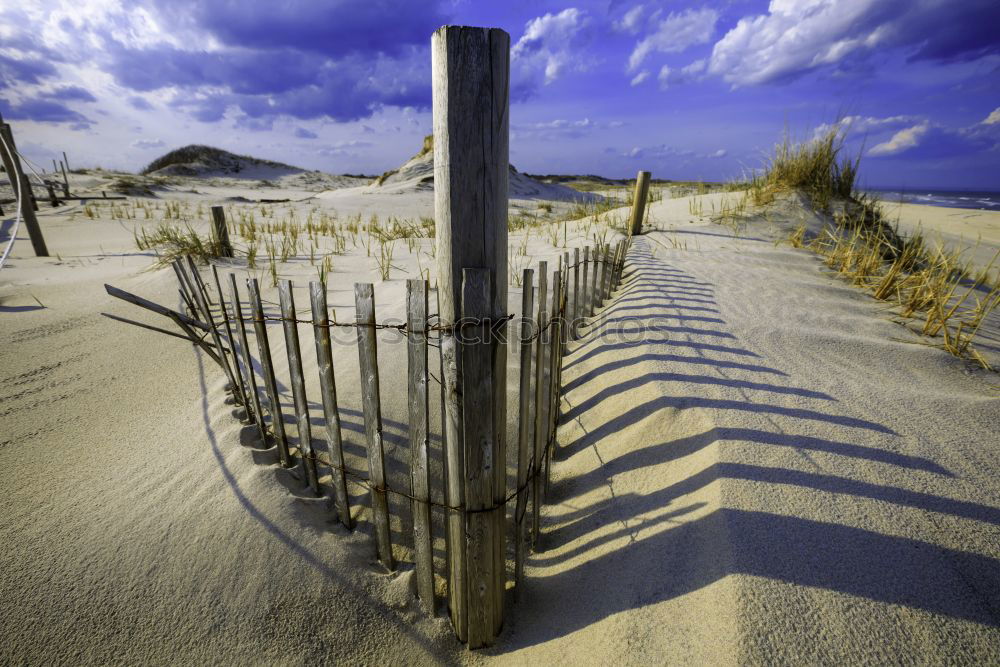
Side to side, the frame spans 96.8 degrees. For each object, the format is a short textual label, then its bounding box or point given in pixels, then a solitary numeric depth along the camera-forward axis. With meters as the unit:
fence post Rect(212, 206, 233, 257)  5.72
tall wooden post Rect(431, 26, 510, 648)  1.18
